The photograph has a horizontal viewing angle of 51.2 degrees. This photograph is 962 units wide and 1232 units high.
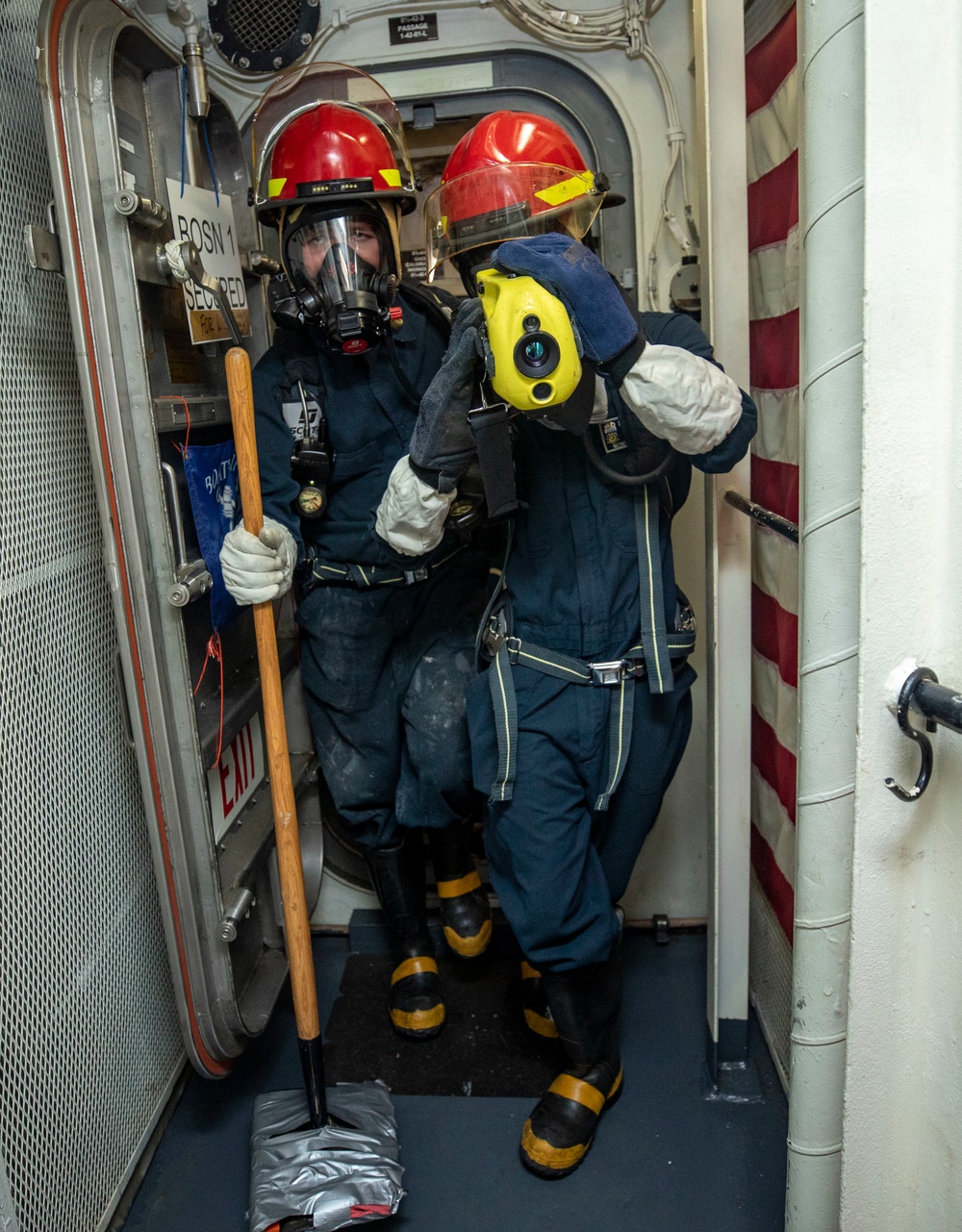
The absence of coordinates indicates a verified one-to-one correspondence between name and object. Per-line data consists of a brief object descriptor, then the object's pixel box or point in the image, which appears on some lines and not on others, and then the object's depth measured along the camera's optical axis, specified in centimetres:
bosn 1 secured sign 204
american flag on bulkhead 206
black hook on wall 108
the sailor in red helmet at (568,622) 190
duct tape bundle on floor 197
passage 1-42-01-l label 245
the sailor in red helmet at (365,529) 214
